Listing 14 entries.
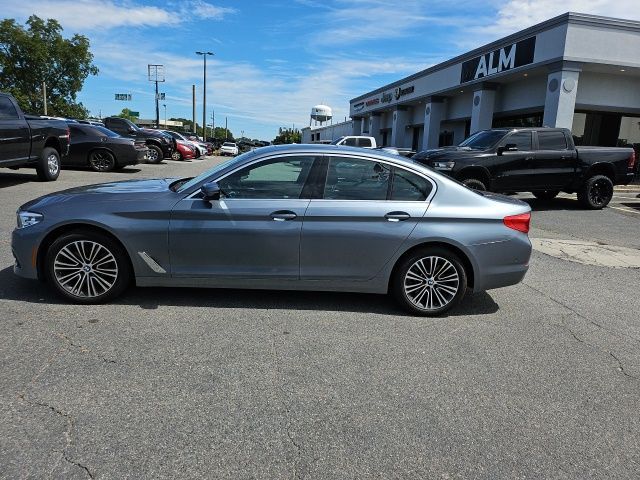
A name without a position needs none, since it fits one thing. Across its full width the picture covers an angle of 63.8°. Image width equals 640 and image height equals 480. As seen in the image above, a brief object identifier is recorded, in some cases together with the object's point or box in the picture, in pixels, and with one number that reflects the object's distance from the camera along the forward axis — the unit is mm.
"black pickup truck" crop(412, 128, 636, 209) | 11695
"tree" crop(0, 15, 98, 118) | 59656
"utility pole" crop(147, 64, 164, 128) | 58594
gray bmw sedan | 4664
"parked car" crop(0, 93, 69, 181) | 11125
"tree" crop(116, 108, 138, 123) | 121312
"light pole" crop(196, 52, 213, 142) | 53906
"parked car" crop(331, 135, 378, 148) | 21781
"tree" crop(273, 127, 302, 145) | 103475
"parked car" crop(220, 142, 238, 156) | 49969
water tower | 96625
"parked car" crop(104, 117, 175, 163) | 24234
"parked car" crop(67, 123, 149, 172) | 17094
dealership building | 18797
